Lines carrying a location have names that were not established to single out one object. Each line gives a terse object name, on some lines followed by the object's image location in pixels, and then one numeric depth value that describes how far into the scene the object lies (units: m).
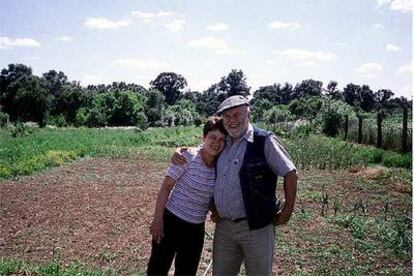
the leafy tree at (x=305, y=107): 34.12
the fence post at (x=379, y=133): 15.10
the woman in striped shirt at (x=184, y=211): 2.71
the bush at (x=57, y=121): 39.50
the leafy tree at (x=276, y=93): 69.94
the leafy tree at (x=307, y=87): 71.65
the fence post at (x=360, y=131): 17.78
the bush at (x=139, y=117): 43.59
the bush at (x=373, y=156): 12.59
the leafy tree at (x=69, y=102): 46.44
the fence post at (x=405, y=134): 13.20
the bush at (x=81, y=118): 43.35
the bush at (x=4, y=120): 30.00
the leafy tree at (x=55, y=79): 54.03
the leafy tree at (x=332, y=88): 62.12
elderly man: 2.54
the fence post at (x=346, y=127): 20.07
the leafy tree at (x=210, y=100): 60.25
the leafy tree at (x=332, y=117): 22.70
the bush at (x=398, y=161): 11.53
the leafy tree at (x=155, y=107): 50.74
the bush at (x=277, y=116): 36.62
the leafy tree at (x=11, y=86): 41.09
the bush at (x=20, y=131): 24.10
